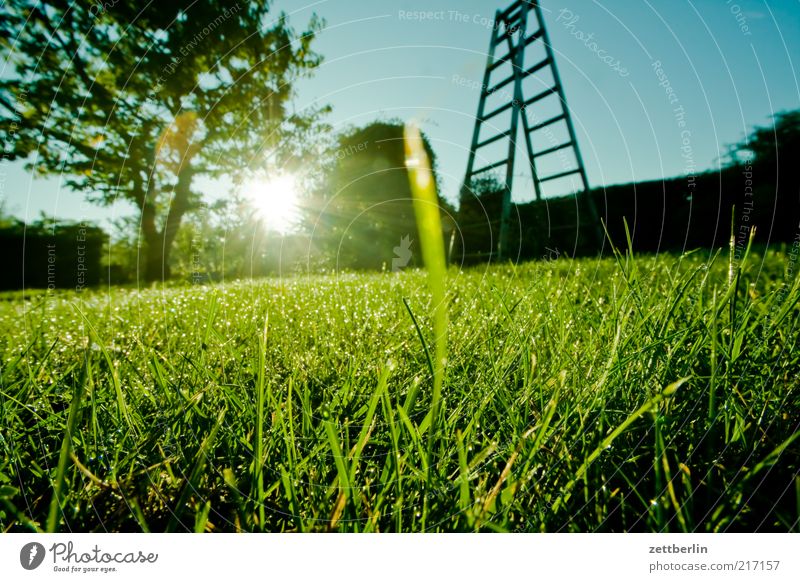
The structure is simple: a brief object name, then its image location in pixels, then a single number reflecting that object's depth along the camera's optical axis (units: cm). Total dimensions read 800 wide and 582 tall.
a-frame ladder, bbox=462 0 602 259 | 346
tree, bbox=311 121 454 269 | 529
